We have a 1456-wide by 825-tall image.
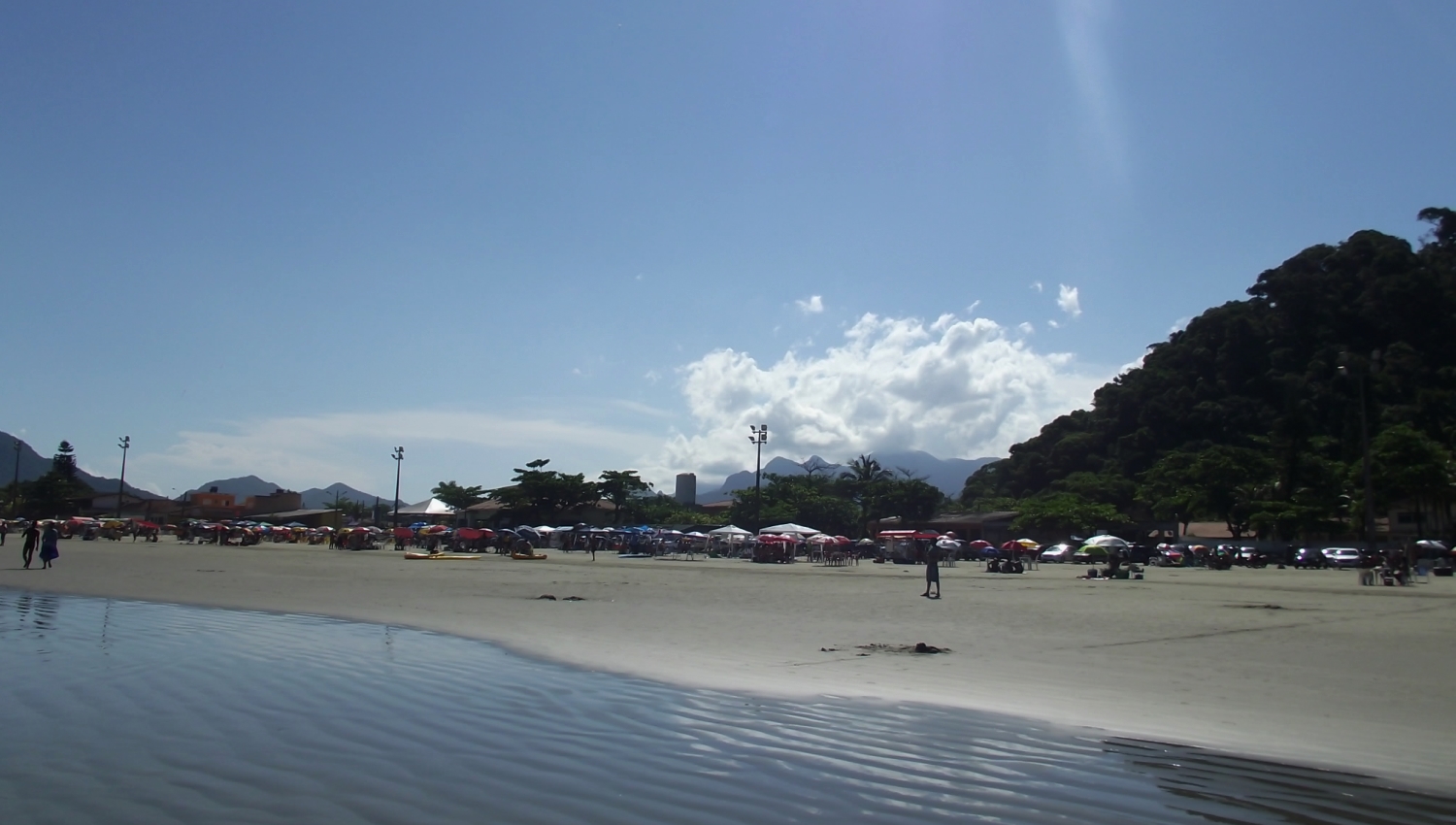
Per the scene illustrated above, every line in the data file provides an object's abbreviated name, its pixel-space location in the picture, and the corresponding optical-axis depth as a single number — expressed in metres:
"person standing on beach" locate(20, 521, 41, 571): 26.72
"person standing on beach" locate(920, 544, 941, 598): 22.98
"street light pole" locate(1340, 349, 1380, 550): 39.69
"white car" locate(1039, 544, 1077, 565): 52.78
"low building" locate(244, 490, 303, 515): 109.00
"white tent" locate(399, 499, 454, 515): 80.31
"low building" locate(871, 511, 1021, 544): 73.94
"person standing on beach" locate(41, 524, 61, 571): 26.06
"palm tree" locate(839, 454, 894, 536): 84.21
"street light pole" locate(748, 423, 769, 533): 68.13
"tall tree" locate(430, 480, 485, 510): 96.81
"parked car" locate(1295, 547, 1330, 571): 45.81
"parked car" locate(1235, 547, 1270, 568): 45.91
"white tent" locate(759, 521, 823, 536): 55.00
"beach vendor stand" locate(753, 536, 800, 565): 46.78
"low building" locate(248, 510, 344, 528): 97.19
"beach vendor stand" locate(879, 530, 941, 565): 47.44
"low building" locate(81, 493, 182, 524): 103.19
